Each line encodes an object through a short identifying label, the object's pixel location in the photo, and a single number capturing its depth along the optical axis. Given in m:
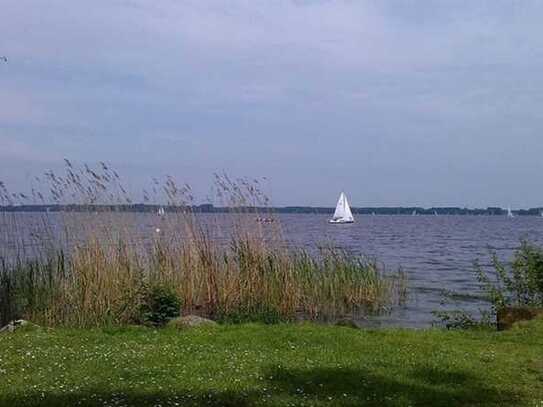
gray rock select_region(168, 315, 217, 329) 12.16
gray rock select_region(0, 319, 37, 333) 11.52
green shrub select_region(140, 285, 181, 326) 13.29
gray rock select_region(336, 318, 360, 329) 13.22
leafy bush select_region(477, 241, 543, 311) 14.41
